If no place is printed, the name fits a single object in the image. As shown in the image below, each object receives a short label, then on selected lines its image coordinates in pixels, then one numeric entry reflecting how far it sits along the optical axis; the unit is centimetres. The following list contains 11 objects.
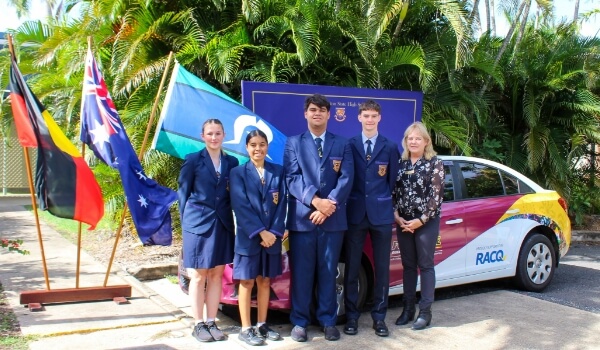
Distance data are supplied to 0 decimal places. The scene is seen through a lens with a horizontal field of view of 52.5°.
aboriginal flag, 536
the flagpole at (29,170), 536
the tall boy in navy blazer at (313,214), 503
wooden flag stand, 581
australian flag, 549
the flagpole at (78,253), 583
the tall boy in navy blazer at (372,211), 522
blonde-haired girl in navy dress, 493
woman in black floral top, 541
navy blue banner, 636
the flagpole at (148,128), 575
